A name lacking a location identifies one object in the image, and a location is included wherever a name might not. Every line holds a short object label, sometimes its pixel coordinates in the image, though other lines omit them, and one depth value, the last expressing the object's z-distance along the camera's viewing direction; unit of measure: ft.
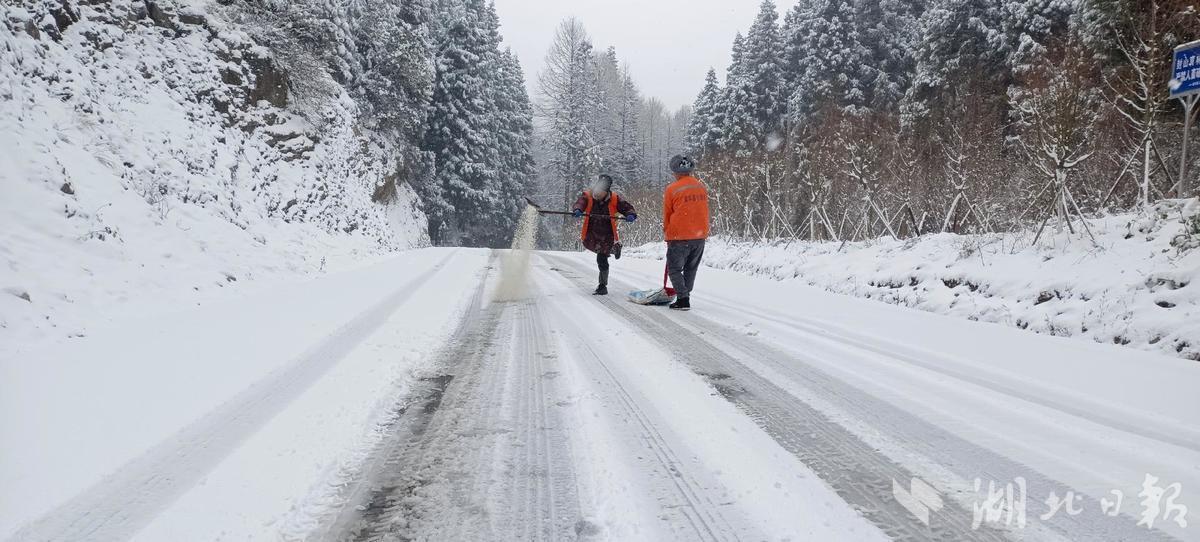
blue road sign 18.60
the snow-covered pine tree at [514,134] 134.41
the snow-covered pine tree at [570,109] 132.77
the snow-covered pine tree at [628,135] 173.73
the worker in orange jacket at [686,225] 21.44
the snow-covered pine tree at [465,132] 109.19
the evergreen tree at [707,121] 122.52
